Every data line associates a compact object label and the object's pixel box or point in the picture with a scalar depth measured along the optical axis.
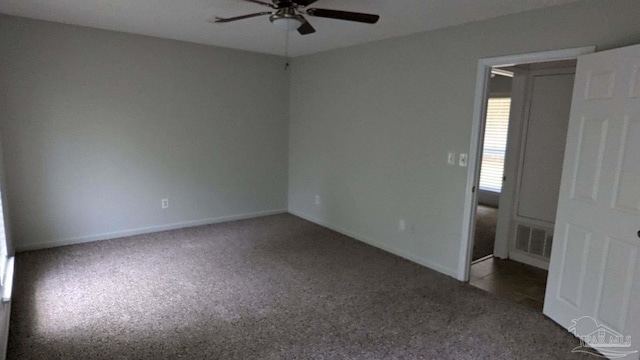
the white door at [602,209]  2.22
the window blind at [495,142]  6.56
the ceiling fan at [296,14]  2.43
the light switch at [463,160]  3.41
